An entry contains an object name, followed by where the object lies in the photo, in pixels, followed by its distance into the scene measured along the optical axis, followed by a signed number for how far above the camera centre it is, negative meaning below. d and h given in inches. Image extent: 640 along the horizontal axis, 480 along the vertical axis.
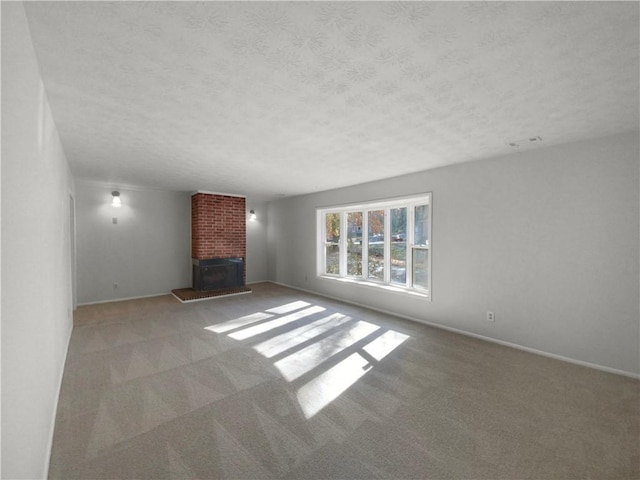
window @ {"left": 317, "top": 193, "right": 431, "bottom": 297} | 175.0 -7.0
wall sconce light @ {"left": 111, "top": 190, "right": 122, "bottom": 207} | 208.7 +27.7
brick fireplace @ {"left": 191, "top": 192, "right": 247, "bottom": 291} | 239.0 -6.4
